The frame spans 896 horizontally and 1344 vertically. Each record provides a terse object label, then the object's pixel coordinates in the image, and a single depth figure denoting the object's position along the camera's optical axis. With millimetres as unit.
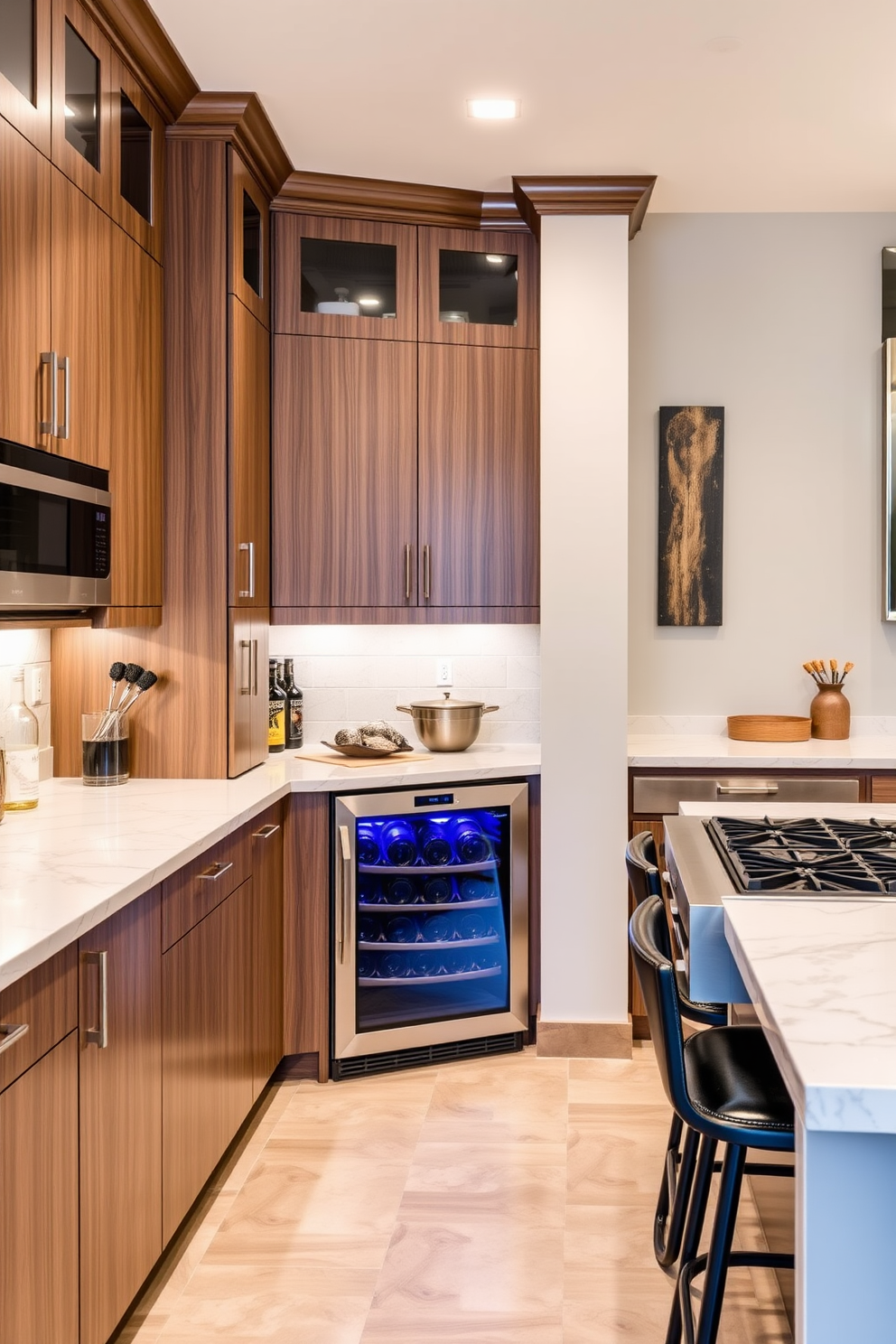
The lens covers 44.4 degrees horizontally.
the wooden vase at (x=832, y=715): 3834
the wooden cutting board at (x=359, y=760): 3439
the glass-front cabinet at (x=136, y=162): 2635
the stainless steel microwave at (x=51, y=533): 2084
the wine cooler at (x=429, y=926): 3297
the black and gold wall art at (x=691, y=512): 3975
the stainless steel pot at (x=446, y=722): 3646
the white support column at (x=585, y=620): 3506
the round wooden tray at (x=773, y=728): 3756
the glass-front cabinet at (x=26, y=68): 2045
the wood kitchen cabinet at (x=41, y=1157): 1511
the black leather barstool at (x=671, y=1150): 2068
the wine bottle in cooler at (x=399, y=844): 3369
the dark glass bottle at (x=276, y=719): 3699
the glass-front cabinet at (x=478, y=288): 3645
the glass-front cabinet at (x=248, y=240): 3061
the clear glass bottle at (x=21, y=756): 2504
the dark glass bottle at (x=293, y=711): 3844
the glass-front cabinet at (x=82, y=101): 2279
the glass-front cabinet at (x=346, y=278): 3537
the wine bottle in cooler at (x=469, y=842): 3463
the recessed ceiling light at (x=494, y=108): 2992
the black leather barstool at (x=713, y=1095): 1573
